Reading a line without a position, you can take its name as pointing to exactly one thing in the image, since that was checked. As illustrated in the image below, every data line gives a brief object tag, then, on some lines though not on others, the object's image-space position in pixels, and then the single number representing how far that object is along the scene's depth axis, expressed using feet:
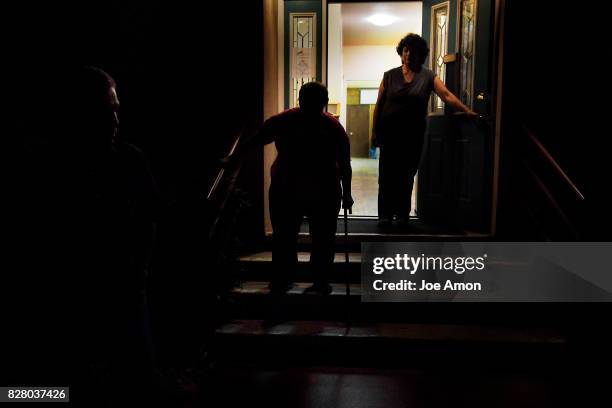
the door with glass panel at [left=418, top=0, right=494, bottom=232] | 15.93
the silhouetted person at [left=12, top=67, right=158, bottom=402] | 6.64
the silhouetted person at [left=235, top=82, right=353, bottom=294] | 12.81
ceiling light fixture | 32.65
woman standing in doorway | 16.40
